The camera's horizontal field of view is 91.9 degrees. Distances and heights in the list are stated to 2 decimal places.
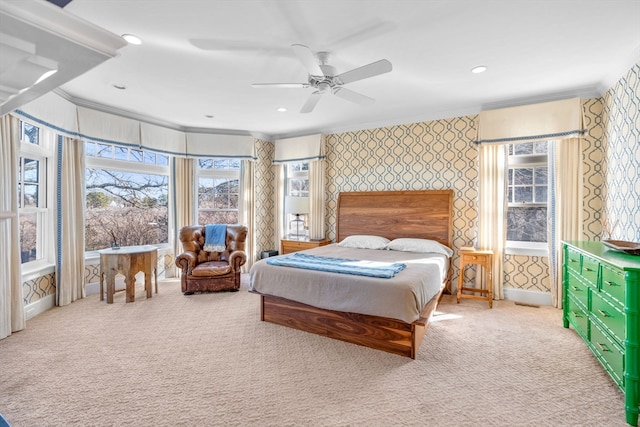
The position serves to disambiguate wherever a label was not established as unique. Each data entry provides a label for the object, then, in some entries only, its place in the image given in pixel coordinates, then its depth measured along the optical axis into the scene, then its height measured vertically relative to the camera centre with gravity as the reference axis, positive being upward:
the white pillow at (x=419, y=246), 4.20 -0.51
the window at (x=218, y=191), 5.84 +0.36
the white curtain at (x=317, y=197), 5.66 +0.23
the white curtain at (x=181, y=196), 5.48 +0.25
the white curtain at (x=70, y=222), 3.98 -0.16
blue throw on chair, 4.96 -0.46
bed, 2.64 -0.81
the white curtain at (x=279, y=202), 6.22 +0.16
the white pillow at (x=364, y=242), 4.59 -0.49
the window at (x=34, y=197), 3.66 +0.16
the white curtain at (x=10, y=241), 3.05 -0.32
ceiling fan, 2.50 +1.21
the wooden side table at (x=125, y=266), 4.07 -0.75
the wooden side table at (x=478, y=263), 3.95 -0.71
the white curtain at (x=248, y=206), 5.89 +0.07
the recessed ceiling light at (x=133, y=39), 2.54 +1.43
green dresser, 1.89 -0.73
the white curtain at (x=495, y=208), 4.26 +0.02
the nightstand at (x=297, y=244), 5.31 -0.61
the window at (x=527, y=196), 4.25 +0.19
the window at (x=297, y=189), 6.09 +0.41
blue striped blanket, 2.91 -0.58
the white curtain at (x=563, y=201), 3.80 +0.10
